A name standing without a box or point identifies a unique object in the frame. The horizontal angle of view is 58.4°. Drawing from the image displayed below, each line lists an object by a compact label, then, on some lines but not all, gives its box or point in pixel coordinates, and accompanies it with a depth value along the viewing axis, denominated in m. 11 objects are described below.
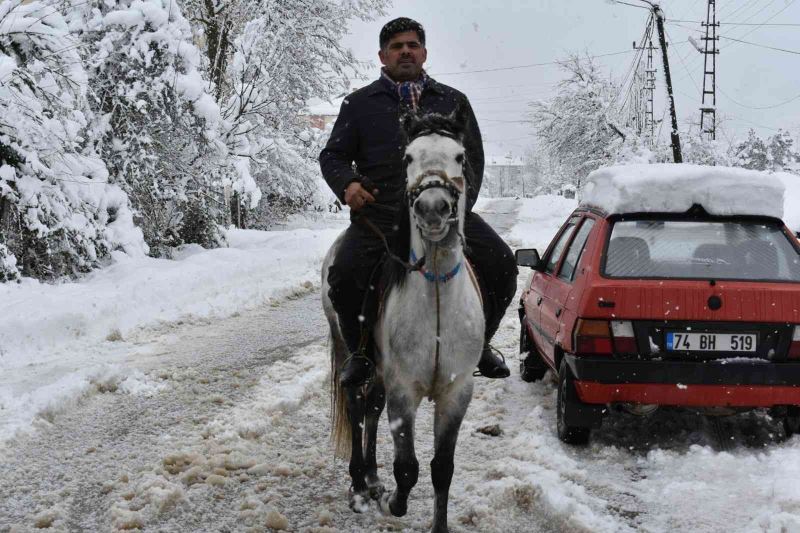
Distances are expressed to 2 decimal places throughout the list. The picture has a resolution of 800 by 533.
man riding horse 4.20
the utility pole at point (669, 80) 27.08
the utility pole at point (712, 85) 38.66
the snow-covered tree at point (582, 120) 47.22
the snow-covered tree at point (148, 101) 14.98
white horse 3.42
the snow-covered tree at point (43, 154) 10.77
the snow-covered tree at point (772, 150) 84.44
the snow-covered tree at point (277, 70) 19.84
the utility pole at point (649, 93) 44.69
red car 5.02
